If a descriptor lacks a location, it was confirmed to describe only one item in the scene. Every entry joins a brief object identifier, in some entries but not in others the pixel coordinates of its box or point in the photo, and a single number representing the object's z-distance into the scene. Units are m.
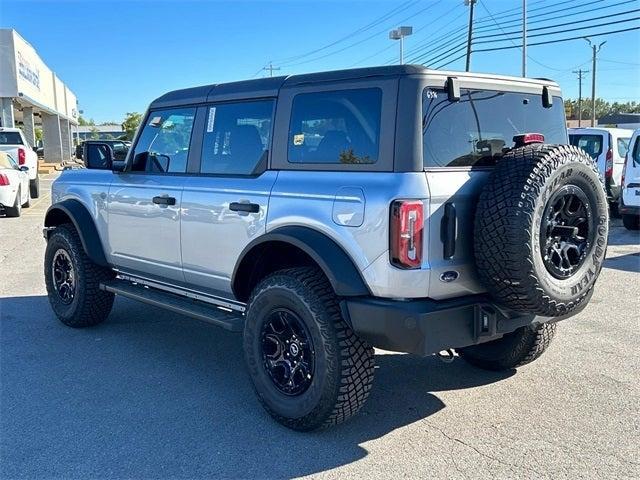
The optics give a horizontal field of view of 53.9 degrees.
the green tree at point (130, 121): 79.93
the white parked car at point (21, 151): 16.75
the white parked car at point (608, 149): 12.71
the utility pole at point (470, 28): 34.75
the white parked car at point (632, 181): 10.82
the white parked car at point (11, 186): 13.48
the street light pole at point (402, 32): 40.00
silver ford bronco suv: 3.21
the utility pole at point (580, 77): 85.88
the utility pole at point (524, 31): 33.27
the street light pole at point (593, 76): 56.29
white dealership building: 26.19
